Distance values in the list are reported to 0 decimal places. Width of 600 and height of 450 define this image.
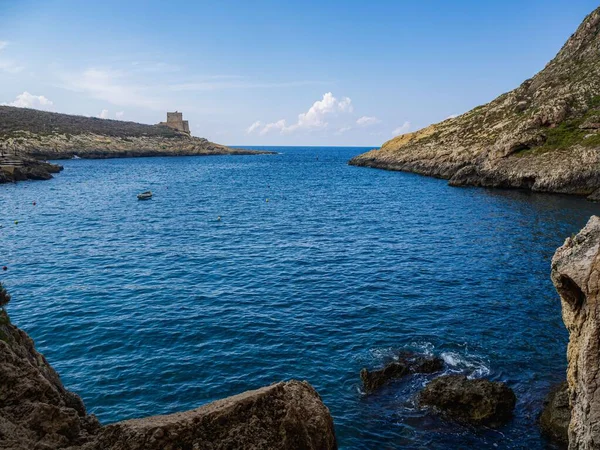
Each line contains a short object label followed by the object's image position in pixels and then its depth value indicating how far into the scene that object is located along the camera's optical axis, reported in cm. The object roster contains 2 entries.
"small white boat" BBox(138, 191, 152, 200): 7912
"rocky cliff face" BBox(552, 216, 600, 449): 1112
